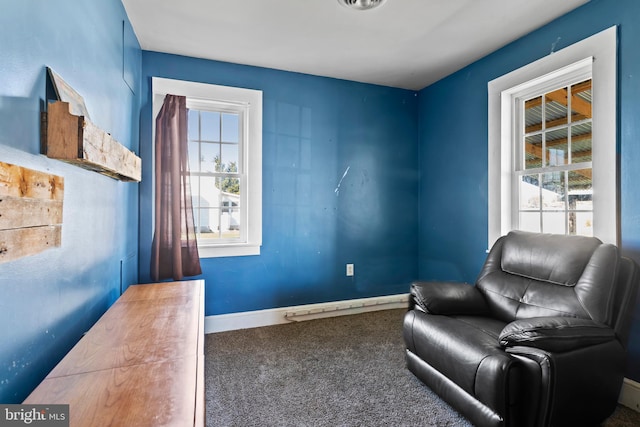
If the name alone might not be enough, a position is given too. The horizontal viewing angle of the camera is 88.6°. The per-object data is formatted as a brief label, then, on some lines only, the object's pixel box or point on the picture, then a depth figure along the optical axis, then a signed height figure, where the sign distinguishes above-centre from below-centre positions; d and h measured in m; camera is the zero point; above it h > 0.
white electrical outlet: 3.50 -0.56
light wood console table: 0.85 -0.50
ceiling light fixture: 2.10 +1.39
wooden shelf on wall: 1.14 +0.29
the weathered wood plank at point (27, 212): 0.87 +0.01
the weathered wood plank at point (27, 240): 0.88 -0.08
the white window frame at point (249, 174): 3.00 +0.41
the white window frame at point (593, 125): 1.99 +0.67
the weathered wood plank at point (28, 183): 0.87 +0.10
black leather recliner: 1.44 -0.60
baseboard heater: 3.25 -0.95
